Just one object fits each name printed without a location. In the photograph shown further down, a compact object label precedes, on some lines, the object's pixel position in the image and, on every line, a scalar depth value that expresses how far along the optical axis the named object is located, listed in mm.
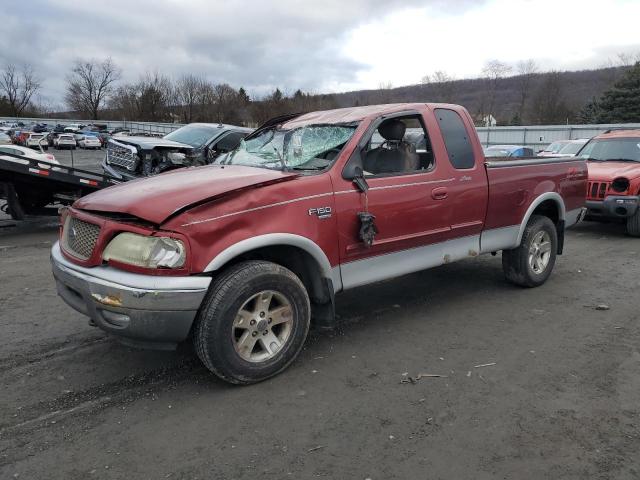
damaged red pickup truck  3223
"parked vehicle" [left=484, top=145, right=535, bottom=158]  14697
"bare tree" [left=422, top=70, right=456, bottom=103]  64938
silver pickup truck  9836
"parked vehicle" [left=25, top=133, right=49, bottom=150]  39031
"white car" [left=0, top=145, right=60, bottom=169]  12938
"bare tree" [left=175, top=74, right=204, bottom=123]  83312
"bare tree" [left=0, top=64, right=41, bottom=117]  92875
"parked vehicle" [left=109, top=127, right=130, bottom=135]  63500
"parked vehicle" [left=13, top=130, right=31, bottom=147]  38816
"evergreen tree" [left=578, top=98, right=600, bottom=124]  46806
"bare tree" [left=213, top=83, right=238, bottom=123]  73250
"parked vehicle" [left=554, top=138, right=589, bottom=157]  15484
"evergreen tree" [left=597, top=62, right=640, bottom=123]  42469
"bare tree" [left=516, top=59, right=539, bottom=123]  74688
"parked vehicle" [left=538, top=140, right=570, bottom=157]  16661
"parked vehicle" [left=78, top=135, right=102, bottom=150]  46609
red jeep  8734
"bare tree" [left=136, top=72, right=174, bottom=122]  78938
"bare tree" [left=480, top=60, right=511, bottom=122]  73312
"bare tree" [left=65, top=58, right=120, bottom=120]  95562
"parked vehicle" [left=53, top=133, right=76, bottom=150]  44250
